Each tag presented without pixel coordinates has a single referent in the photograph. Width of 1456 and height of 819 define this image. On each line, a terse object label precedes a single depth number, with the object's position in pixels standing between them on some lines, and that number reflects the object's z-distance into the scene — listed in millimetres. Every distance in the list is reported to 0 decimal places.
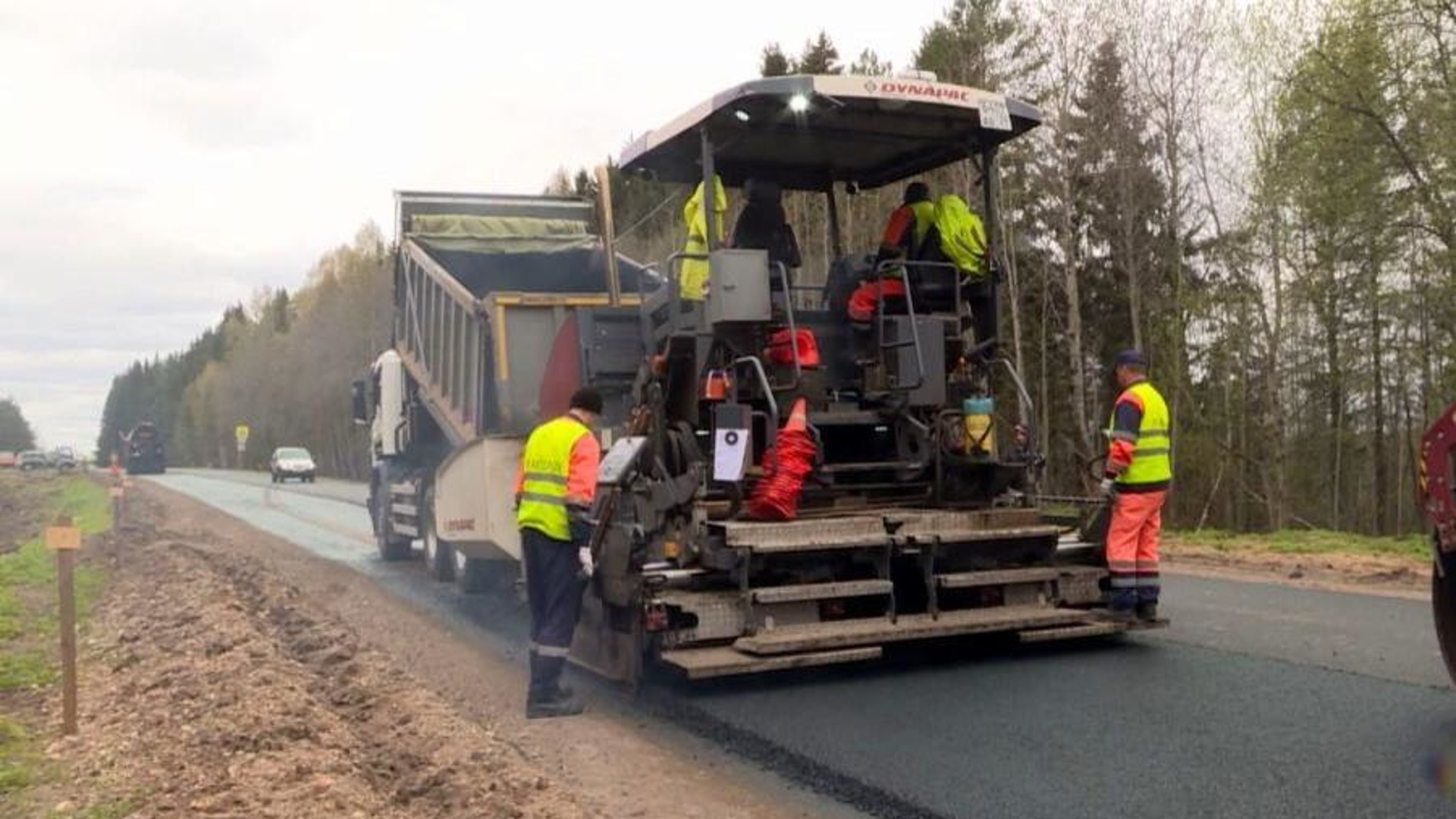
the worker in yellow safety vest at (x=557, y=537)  6168
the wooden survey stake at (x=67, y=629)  6094
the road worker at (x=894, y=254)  7158
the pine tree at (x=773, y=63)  30808
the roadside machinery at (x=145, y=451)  52375
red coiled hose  6297
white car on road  40344
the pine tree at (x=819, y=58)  29875
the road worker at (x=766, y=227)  7453
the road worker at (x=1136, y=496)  6766
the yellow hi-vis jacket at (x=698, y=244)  6688
